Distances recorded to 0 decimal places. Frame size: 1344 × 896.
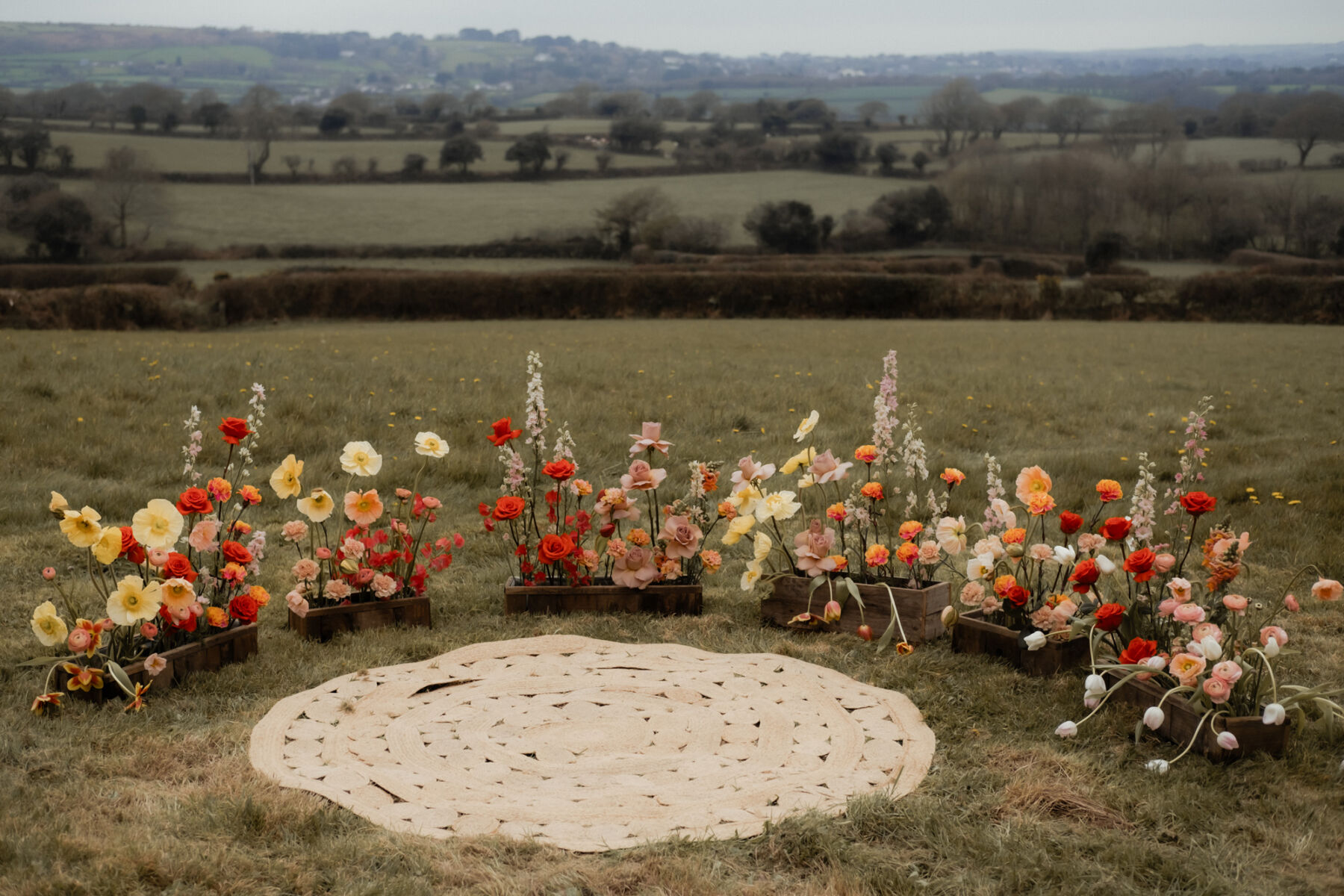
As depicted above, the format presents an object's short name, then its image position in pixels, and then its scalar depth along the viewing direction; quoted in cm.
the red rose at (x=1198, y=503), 473
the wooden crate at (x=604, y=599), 613
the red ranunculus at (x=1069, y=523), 490
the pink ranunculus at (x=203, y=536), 495
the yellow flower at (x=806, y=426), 571
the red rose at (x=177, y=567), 472
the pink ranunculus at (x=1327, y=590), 419
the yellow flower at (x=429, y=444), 574
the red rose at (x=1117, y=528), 461
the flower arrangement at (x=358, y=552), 550
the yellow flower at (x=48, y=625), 445
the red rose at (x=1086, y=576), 471
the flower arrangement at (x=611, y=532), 599
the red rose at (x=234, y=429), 511
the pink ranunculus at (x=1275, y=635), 410
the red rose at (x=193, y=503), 490
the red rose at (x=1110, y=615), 448
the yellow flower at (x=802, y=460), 590
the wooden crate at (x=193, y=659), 460
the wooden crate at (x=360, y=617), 562
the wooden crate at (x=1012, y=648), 504
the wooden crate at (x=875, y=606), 553
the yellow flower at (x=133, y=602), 447
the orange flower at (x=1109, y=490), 505
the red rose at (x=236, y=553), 497
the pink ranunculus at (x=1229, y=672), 396
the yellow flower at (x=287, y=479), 538
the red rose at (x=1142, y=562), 452
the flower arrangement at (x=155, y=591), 448
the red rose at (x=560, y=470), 598
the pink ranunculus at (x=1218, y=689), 397
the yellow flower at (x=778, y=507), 568
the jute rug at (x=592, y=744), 364
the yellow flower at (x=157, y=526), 464
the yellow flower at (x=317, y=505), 550
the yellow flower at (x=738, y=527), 580
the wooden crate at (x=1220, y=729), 402
